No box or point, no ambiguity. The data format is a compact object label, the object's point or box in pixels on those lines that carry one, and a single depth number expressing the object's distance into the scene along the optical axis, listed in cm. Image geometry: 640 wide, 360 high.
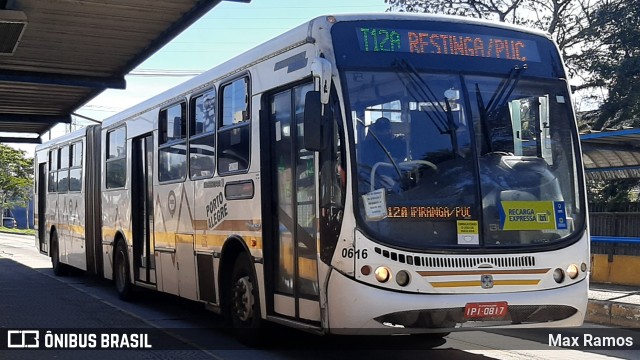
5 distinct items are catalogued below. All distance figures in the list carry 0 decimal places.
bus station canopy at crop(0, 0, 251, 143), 1324
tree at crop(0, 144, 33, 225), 6316
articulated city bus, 697
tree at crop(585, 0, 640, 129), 2202
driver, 713
